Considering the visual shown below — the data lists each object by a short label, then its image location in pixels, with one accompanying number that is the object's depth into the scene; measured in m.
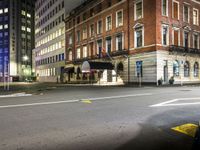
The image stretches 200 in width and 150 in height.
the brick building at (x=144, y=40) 22.41
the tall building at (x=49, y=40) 42.25
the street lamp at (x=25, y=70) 71.82
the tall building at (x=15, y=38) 68.71
